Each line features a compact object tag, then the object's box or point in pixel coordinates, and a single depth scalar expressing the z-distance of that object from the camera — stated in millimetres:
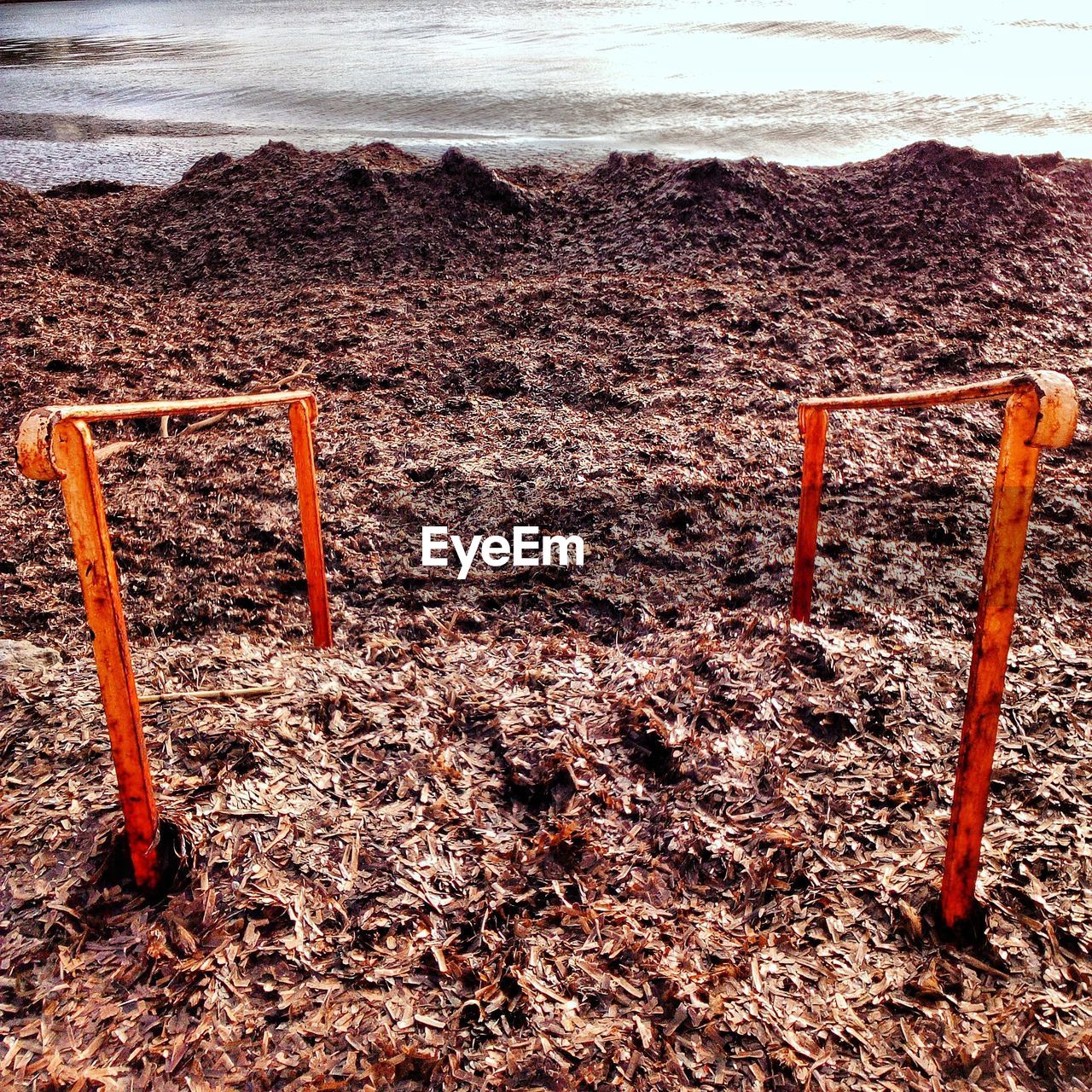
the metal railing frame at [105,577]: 1793
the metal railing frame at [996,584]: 1682
